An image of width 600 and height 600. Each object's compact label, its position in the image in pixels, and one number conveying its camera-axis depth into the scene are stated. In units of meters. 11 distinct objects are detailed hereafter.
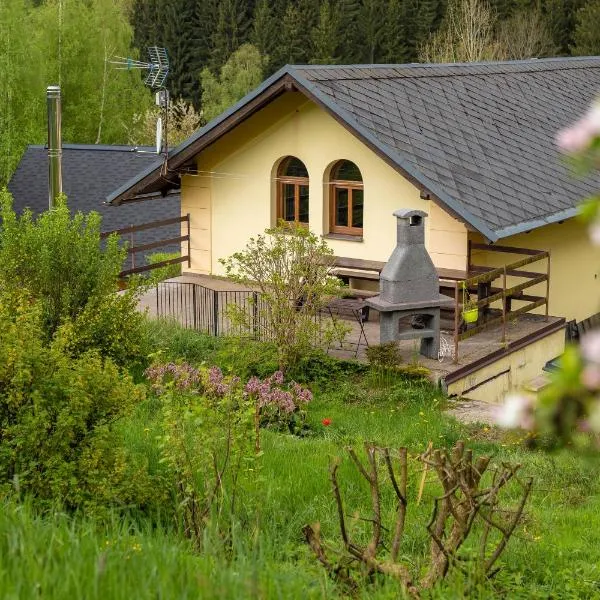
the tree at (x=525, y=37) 57.91
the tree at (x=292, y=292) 14.52
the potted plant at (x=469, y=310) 15.26
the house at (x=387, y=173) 17.06
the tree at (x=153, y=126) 49.66
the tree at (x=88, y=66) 48.62
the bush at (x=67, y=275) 13.49
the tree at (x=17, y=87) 43.06
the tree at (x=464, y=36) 54.29
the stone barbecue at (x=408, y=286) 14.71
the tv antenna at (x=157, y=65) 21.93
